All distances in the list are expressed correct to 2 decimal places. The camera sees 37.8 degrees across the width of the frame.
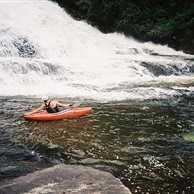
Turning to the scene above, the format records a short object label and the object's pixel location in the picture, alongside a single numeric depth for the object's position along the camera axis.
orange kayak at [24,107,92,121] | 7.30
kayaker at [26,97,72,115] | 7.39
